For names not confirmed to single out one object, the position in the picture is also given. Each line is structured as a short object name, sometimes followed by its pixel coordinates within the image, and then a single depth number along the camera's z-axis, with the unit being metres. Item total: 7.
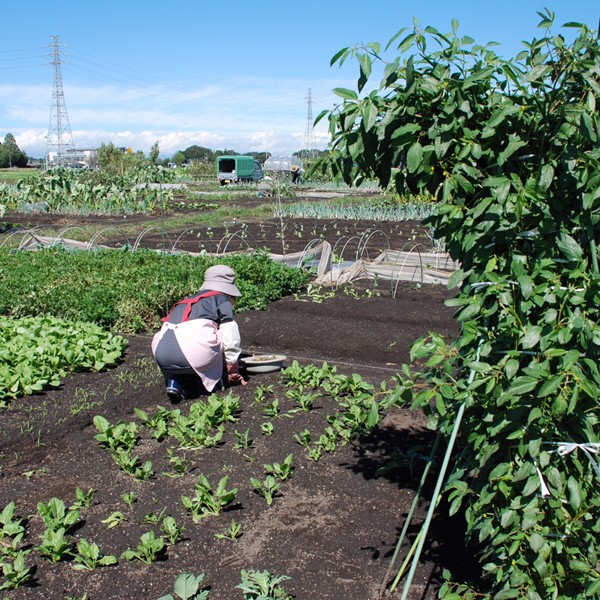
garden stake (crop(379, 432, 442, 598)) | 2.63
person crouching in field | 4.93
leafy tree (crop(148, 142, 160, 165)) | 47.91
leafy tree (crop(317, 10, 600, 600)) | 2.17
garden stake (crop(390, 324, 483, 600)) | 2.35
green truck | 44.56
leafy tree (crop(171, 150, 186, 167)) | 82.07
